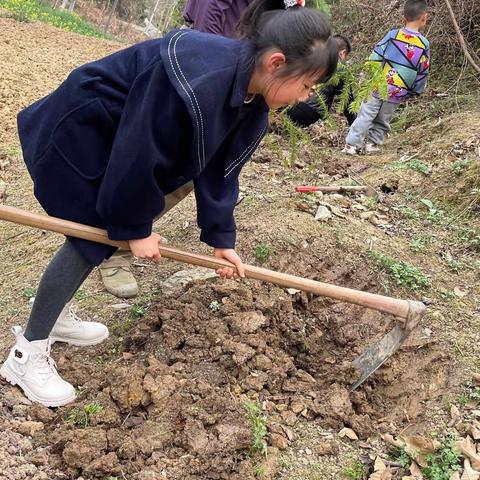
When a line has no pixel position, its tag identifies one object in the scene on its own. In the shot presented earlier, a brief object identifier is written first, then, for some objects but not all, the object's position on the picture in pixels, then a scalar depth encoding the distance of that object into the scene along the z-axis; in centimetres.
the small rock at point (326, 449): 231
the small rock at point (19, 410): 226
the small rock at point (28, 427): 216
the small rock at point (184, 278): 306
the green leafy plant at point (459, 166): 441
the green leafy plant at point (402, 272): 326
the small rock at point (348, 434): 243
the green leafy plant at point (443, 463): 222
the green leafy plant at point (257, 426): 219
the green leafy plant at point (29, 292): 295
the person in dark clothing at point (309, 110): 553
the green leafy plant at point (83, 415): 220
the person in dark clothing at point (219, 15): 367
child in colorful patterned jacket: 556
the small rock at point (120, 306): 292
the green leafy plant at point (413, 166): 464
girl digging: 182
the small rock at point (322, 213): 368
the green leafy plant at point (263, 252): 329
